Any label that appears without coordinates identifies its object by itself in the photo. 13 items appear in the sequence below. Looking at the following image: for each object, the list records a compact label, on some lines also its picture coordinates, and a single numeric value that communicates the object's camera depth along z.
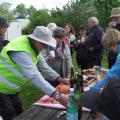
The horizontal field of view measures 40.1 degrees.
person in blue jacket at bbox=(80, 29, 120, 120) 0.78
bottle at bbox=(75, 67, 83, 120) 1.38
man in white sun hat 1.45
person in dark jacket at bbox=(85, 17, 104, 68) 3.12
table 1.39
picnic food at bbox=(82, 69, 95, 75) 2.27
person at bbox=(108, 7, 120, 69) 2.91
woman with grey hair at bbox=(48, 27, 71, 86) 2.42
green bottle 1.30
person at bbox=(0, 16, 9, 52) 2.37
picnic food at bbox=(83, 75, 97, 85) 1.99
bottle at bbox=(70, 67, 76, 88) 1.80
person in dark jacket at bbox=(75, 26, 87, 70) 3.24
